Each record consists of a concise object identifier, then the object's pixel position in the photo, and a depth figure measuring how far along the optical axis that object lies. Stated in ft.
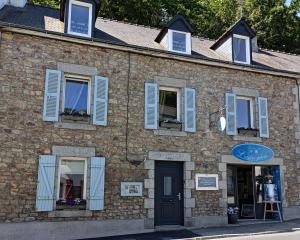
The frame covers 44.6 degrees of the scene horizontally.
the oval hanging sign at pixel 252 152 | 40.45
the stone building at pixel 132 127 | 32.27
